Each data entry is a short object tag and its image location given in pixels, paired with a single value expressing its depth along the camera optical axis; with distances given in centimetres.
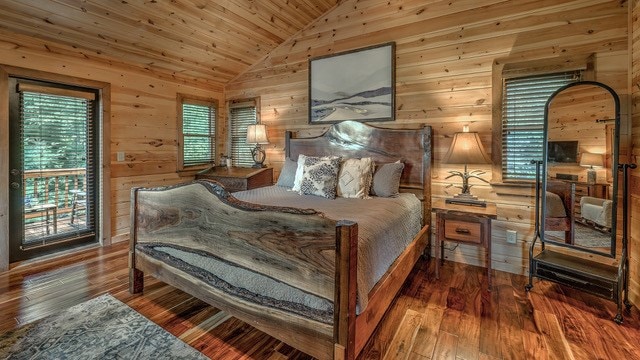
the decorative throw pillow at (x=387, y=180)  297
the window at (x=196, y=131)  442
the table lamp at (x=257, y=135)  421
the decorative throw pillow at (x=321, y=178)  292
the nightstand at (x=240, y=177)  397
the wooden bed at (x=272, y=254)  140
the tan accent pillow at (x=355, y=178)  289
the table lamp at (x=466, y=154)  271
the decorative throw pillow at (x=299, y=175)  320
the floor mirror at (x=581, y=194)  224
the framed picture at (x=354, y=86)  346
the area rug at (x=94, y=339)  170
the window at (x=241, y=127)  472
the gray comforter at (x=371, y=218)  162
